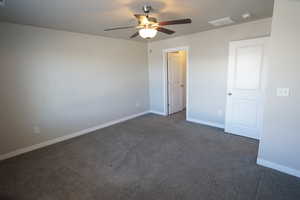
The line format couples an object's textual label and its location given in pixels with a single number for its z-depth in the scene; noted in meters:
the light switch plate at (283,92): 2.11
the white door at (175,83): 5.12
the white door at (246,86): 3.15
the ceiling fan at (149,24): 2.08
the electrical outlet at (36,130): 3.18
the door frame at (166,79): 4.47
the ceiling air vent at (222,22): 3.00
